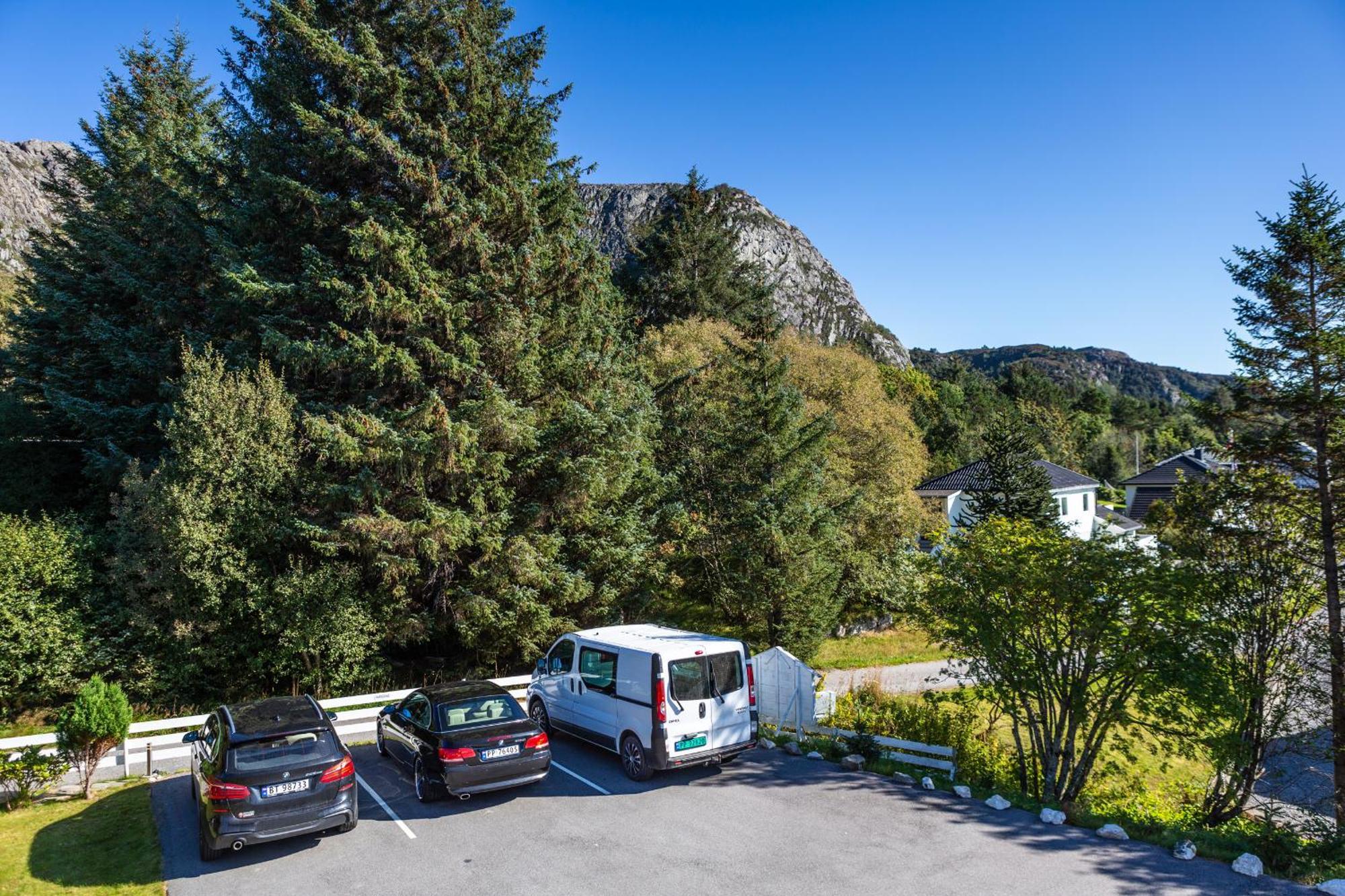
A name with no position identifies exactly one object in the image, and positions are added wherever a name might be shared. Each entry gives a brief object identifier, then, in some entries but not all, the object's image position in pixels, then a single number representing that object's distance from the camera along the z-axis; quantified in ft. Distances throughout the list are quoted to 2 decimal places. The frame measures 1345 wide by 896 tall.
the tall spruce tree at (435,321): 53.93
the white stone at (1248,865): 22.56
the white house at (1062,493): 128.88
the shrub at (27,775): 29.55
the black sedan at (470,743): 28.84
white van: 31.50
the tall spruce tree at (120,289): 59.52
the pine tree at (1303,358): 37.42
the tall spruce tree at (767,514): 66.59
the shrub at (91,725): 29.76
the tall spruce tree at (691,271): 135.64
